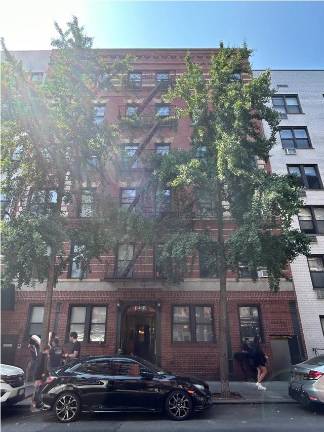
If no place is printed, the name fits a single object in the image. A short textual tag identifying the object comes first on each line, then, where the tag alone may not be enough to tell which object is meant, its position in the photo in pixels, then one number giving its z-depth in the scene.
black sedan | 7.70
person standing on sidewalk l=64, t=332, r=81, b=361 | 11.16
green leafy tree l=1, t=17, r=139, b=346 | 10.59
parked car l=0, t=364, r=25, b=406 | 8.12
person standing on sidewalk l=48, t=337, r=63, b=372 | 11.14
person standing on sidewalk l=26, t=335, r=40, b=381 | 11.88
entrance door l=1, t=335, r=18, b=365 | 14.22
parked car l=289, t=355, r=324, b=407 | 8.05
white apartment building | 15.29
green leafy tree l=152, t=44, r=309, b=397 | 10.27
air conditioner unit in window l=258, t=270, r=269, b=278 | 15.58
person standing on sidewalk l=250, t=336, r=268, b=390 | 11.85
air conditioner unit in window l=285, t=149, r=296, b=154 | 19.58
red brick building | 14.30
